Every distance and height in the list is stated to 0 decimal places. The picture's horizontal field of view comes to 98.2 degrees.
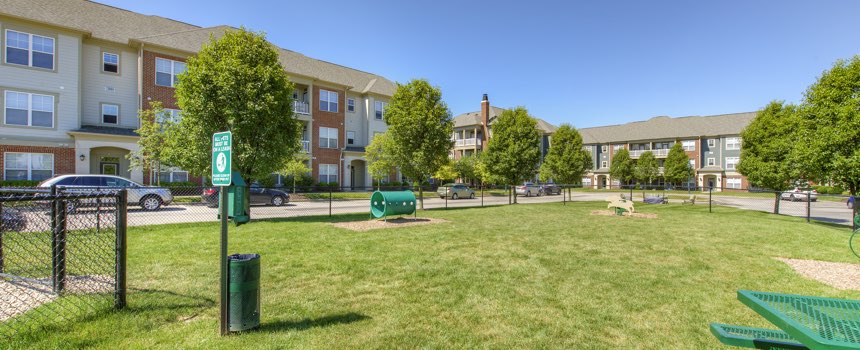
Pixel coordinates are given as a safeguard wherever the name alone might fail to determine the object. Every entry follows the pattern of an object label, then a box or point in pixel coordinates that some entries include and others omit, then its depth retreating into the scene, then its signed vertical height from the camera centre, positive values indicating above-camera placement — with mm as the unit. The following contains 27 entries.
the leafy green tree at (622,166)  56406 +1630
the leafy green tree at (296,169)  28094 +426
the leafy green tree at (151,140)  22469 +1997
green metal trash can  4020 -1282
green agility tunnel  13109 -1030
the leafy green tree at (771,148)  18172 +1578
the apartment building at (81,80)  22016 +6023
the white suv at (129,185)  15844 -529
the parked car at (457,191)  34500 -1468
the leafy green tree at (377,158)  32375 +1487
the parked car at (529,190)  40812 -1533
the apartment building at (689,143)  54250 +5556
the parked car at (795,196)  30094 -1548
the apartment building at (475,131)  56688 +7002
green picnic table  2312 -1003
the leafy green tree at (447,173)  39394 +254
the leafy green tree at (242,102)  13633 +2672
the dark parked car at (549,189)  43031 -1488
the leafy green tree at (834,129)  12781 +1777
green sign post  3820 +28
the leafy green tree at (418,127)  18469 +2413
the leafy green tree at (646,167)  55203 +1480
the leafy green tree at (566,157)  31377 +1632
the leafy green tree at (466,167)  45094 +1048
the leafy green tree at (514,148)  23828 +1841
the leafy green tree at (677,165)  52656 +1730
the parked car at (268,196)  21531 -1314
